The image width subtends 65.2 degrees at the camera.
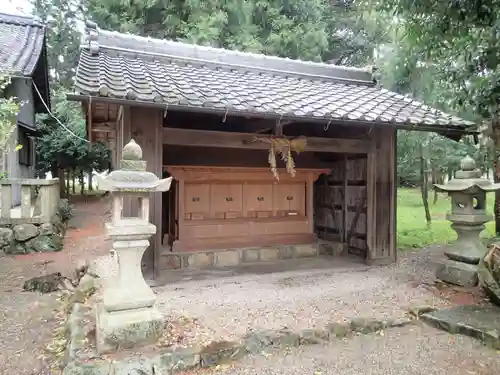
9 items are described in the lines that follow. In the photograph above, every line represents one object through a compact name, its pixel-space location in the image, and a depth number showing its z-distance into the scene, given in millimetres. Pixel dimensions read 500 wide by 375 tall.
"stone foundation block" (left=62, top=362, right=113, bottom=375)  3523
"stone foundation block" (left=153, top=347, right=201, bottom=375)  3703
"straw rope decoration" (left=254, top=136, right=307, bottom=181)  6711
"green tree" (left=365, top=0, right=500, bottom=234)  4391
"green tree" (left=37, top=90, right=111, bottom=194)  17234
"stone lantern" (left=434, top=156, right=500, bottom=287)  6215
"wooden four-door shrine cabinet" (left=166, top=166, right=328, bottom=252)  7840
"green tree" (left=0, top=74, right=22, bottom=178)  5797
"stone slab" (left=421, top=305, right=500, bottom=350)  4379
